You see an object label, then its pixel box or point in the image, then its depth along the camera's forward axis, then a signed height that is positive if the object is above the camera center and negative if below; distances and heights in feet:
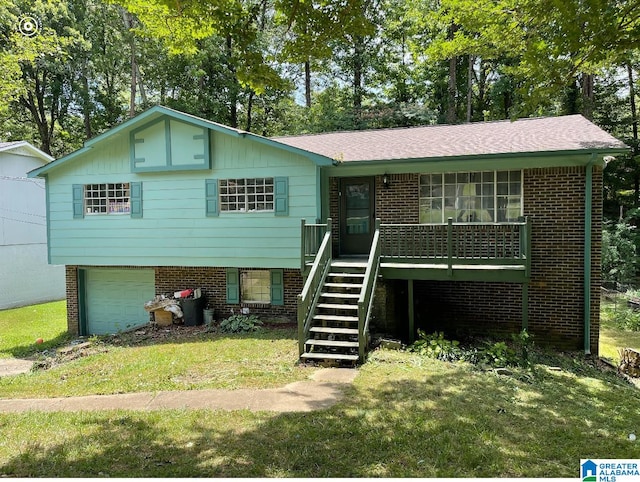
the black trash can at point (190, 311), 39.93 -6.97
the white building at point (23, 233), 61.59 -0.23
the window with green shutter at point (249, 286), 40.50 -5.01
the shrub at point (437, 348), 27.45 -7.42
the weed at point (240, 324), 37.19 -7.70
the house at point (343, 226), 30.96 +0.12
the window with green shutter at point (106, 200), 40.75 +2.71
